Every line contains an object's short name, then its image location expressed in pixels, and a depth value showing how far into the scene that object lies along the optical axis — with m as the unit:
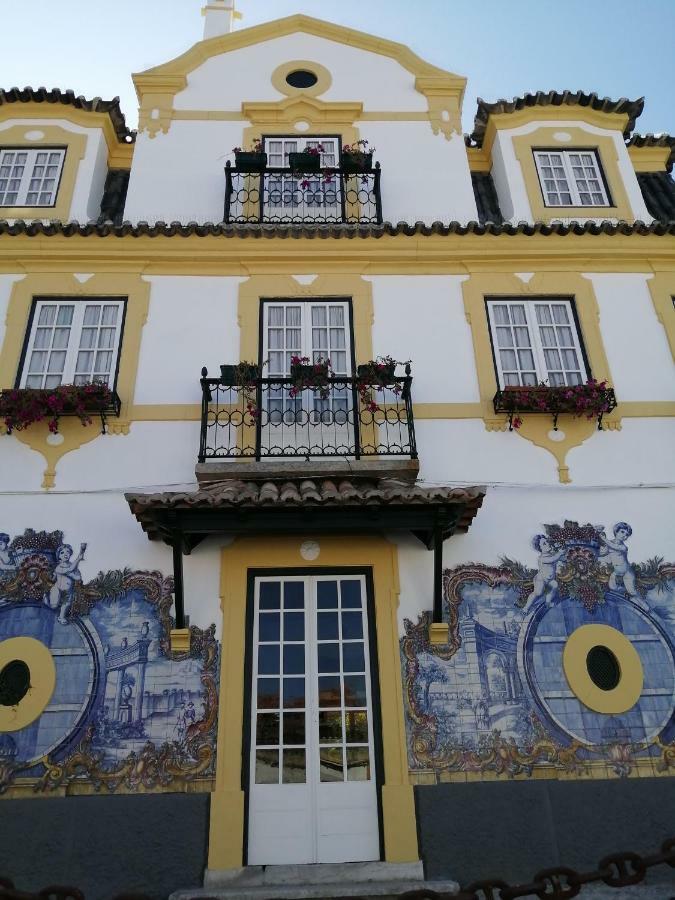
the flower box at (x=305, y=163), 9.48
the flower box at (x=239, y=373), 7.73
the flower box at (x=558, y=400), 7.68
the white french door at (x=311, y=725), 6.00
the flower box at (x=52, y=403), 7.48
